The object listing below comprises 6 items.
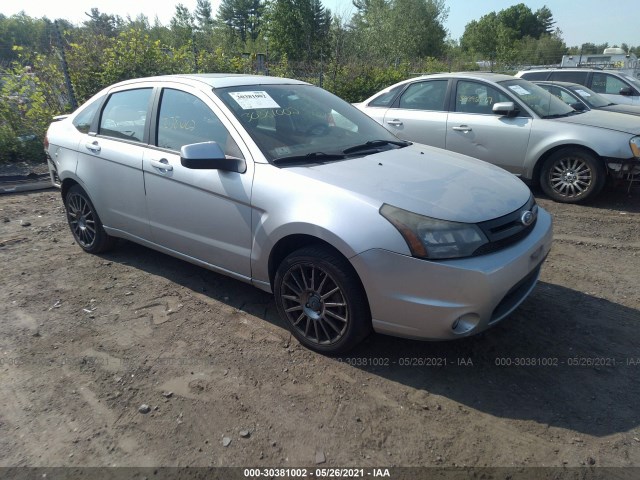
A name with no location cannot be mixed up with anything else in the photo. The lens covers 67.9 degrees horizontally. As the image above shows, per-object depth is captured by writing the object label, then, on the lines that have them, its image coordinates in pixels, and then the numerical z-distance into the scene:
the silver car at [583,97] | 8.73
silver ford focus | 2.66
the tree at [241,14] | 57.84
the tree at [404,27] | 37.91
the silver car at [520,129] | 6.00
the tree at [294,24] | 33.25
